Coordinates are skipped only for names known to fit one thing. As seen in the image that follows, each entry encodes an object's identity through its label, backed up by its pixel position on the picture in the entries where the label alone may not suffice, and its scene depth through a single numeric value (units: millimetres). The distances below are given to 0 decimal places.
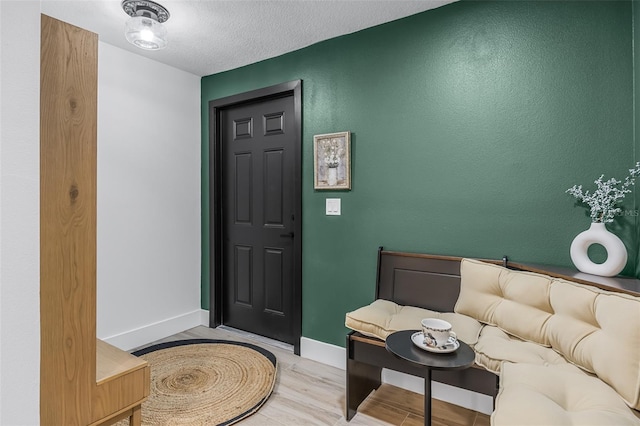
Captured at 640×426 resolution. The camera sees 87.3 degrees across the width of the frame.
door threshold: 3029
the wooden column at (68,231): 1162
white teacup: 1486
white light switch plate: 2696
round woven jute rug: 2010
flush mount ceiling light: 2213
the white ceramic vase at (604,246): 1608
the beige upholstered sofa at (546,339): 1128
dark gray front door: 3029
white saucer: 1462
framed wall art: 2605
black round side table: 1373
